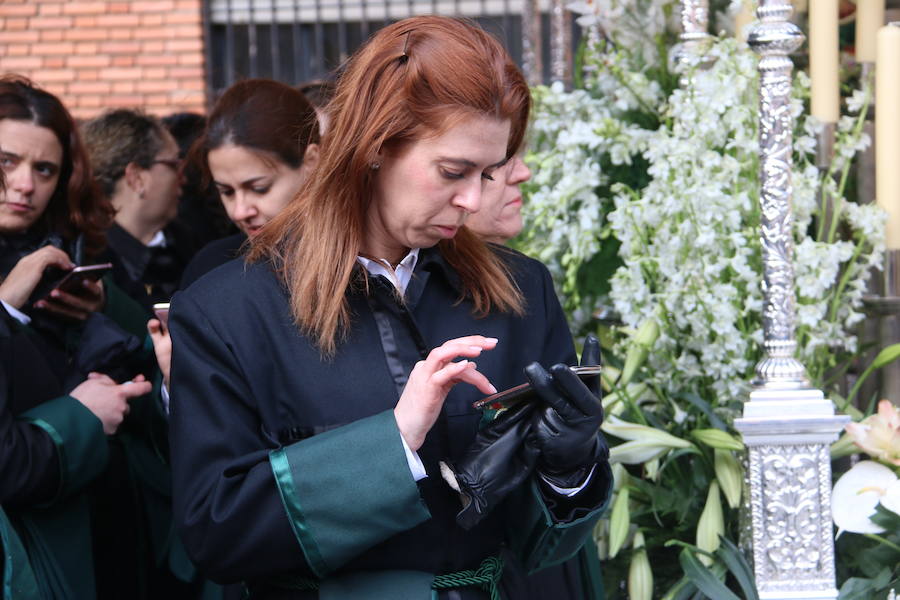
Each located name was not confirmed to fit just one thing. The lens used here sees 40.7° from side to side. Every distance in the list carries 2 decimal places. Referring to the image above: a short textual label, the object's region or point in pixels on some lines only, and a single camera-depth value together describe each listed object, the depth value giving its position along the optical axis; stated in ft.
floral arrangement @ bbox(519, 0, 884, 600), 8.71
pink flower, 8.07
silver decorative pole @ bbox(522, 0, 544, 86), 18.93
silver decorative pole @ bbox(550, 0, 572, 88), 16.48
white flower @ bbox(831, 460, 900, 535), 8.01
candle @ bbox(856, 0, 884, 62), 9.64
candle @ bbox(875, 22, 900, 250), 8.45
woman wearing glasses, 14.24
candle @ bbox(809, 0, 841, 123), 8.97
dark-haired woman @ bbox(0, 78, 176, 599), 7.95
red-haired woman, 5.49
